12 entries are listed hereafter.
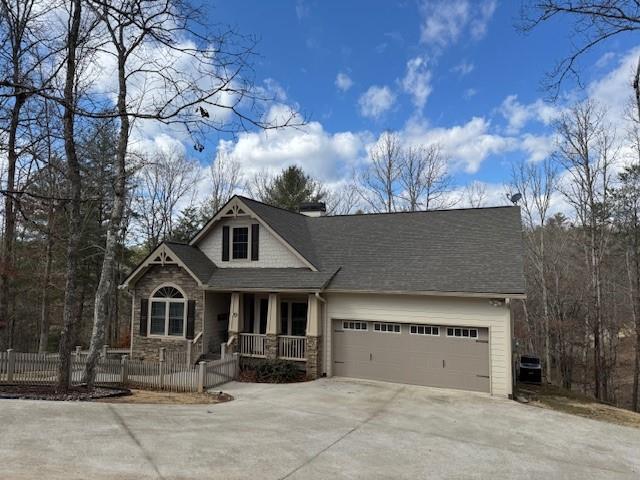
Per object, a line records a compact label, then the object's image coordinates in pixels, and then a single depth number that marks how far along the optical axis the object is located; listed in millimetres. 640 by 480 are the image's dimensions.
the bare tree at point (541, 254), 24125
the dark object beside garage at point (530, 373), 16688
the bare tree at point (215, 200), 33616
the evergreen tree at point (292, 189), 35844
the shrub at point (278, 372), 14273
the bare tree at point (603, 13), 6480
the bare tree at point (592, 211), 21436
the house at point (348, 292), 13062
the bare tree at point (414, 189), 32094
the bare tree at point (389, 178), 32688
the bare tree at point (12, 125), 5456
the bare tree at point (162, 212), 31328
